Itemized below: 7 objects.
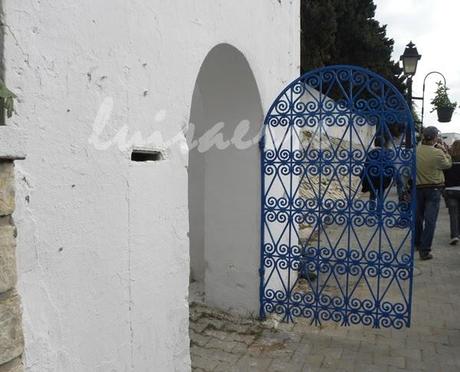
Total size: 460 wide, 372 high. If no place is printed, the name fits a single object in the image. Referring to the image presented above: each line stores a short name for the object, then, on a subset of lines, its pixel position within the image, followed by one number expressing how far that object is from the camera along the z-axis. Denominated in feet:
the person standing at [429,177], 22.09
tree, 50.62
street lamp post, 33.60
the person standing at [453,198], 25.84
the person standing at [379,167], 13.82
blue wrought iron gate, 13.83
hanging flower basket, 54.08
